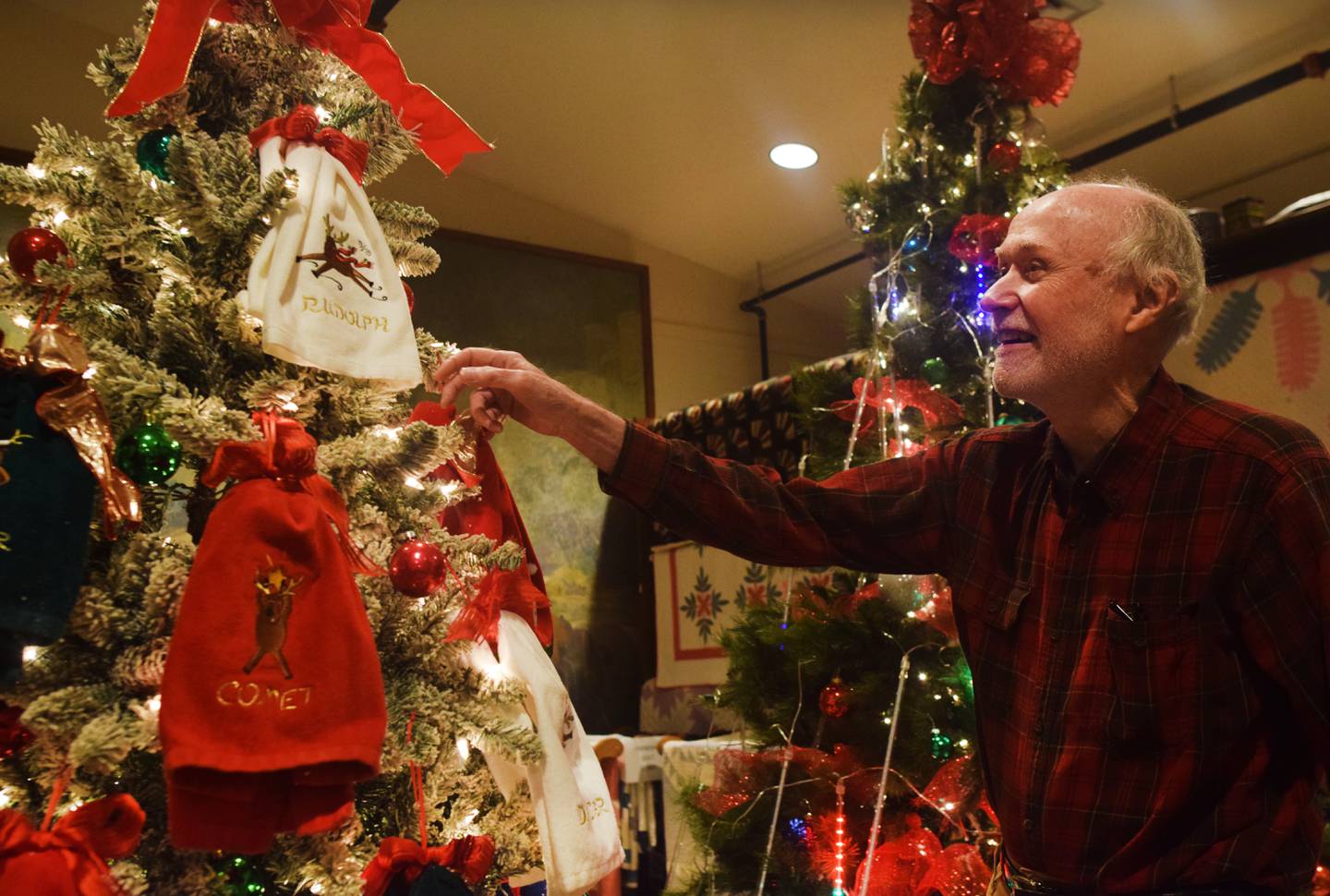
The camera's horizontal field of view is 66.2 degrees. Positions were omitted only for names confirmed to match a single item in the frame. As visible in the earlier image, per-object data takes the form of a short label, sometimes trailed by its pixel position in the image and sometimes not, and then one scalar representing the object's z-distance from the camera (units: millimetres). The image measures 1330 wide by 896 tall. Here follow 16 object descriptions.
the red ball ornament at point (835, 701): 2230
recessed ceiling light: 4266
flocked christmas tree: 975
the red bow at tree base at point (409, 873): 1137
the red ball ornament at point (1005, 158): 2426
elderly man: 1129
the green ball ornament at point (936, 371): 2359
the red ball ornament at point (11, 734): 1091
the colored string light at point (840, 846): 2068
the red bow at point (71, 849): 933
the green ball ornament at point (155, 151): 1318
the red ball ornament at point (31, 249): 1130
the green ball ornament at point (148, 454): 1104
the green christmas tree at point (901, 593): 2139
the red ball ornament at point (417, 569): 1187
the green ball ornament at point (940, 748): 2115
